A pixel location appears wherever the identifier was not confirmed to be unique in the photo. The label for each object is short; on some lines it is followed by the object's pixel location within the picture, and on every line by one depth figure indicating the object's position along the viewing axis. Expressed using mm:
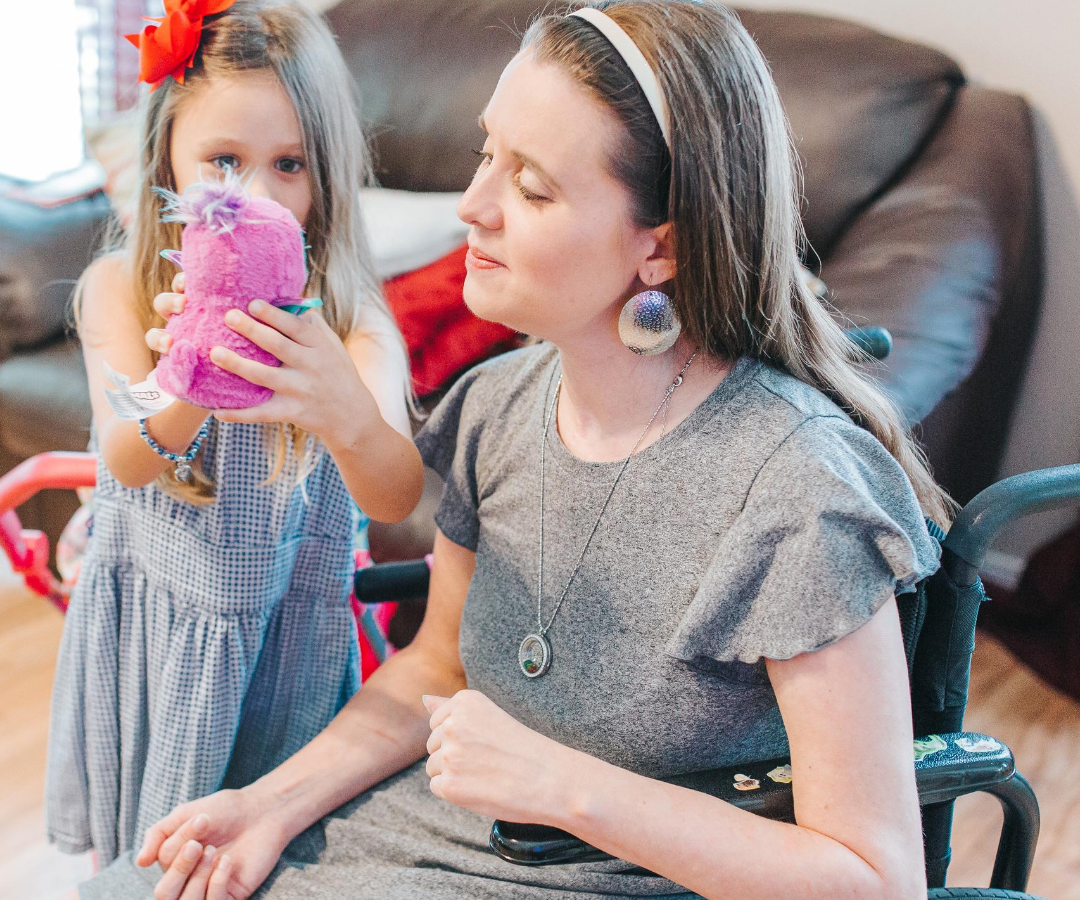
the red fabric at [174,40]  1084
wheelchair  801
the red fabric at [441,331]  1948
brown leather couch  1756
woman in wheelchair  759
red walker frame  1303
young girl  1079
